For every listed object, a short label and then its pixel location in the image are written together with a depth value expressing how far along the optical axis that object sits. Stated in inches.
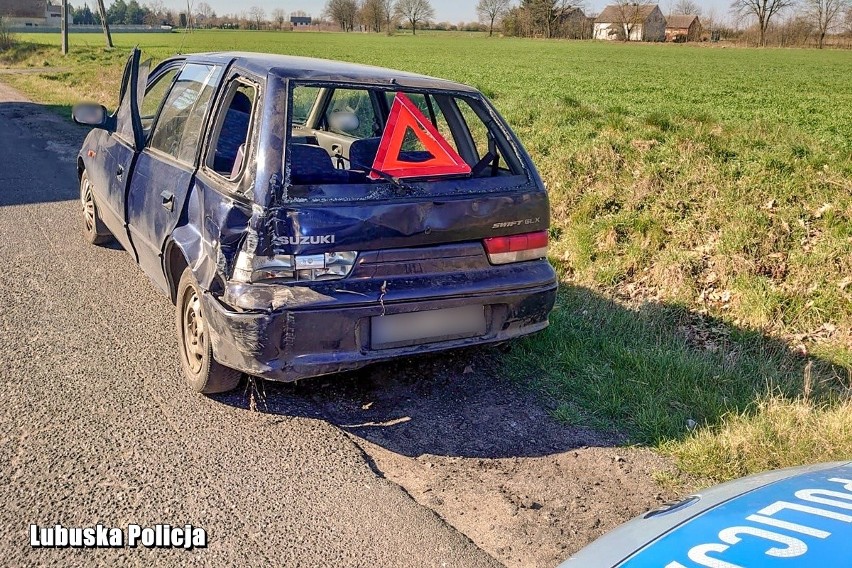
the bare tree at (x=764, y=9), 3297.2
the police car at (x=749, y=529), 68.2
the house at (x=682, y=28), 3693.2
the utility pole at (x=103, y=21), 1585.1
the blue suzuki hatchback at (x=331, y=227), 137.9
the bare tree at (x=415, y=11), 4596.5
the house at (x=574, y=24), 3737.7
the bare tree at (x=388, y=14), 4414.9
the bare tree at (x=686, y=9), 4557.1
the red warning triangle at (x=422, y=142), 153.4
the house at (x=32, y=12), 3663.9
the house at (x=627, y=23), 3752.5
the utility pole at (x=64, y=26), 1518.2
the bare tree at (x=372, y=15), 4382.4
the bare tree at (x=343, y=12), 4404.5
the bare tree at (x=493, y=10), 4375.7
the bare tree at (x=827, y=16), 2979.8
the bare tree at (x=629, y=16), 3752.5
